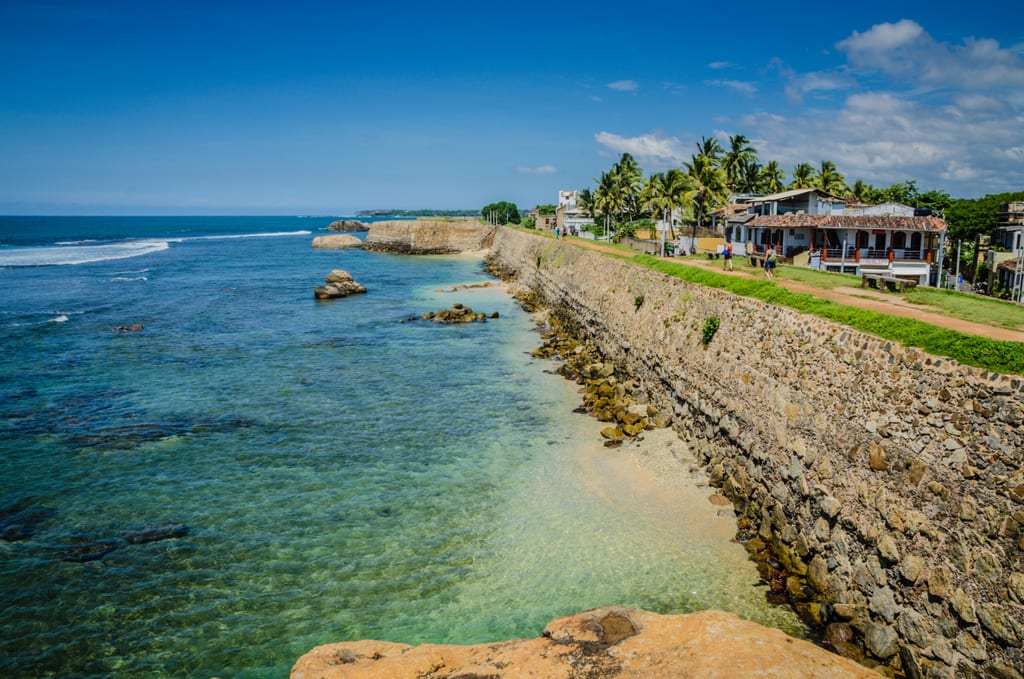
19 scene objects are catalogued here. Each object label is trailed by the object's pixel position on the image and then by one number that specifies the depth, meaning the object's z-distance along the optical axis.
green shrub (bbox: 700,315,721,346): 20.14
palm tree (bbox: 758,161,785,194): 72.88
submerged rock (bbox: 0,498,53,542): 15.25
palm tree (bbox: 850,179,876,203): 69.38
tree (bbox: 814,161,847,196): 68.98
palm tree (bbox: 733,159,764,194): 73.25
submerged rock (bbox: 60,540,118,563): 14.24
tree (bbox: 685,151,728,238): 53.69
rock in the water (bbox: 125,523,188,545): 15.04
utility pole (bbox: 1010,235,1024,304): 28.50
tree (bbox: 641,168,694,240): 52.53
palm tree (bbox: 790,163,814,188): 71.19
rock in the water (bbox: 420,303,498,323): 43.91
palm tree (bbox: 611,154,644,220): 74.38
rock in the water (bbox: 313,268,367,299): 55.97
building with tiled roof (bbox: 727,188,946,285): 34.28
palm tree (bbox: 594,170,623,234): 73.31
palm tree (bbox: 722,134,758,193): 73.31
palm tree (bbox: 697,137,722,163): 64.16
